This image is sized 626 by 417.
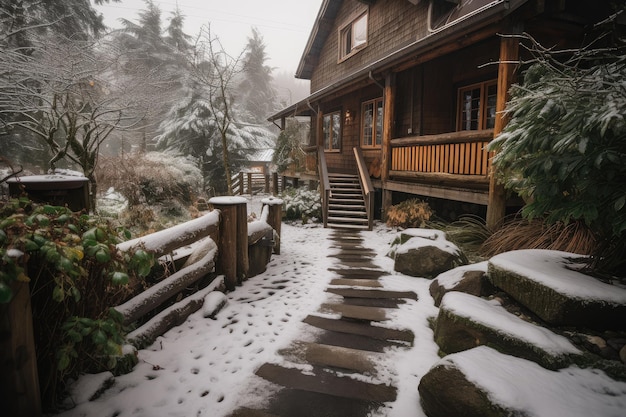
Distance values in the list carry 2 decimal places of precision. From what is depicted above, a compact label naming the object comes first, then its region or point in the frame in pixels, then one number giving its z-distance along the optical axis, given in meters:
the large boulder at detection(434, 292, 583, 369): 2.32
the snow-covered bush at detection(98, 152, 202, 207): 11.01
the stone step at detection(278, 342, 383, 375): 2.74
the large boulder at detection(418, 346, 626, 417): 1.84
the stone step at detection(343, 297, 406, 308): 4.00
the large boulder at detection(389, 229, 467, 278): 4.86
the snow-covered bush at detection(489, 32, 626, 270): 2.48
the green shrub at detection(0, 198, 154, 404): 1.68
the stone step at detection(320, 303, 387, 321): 3.65
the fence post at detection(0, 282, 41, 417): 1.67
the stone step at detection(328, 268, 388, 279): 5.08
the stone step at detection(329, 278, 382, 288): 4.66
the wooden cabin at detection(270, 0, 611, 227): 5.96
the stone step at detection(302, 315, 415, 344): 3.23
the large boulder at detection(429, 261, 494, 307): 3.62
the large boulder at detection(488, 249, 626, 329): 2.57
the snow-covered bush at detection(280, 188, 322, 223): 10.01
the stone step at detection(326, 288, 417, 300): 4.25
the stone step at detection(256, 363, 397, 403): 2.40
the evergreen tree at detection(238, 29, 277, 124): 35.84
